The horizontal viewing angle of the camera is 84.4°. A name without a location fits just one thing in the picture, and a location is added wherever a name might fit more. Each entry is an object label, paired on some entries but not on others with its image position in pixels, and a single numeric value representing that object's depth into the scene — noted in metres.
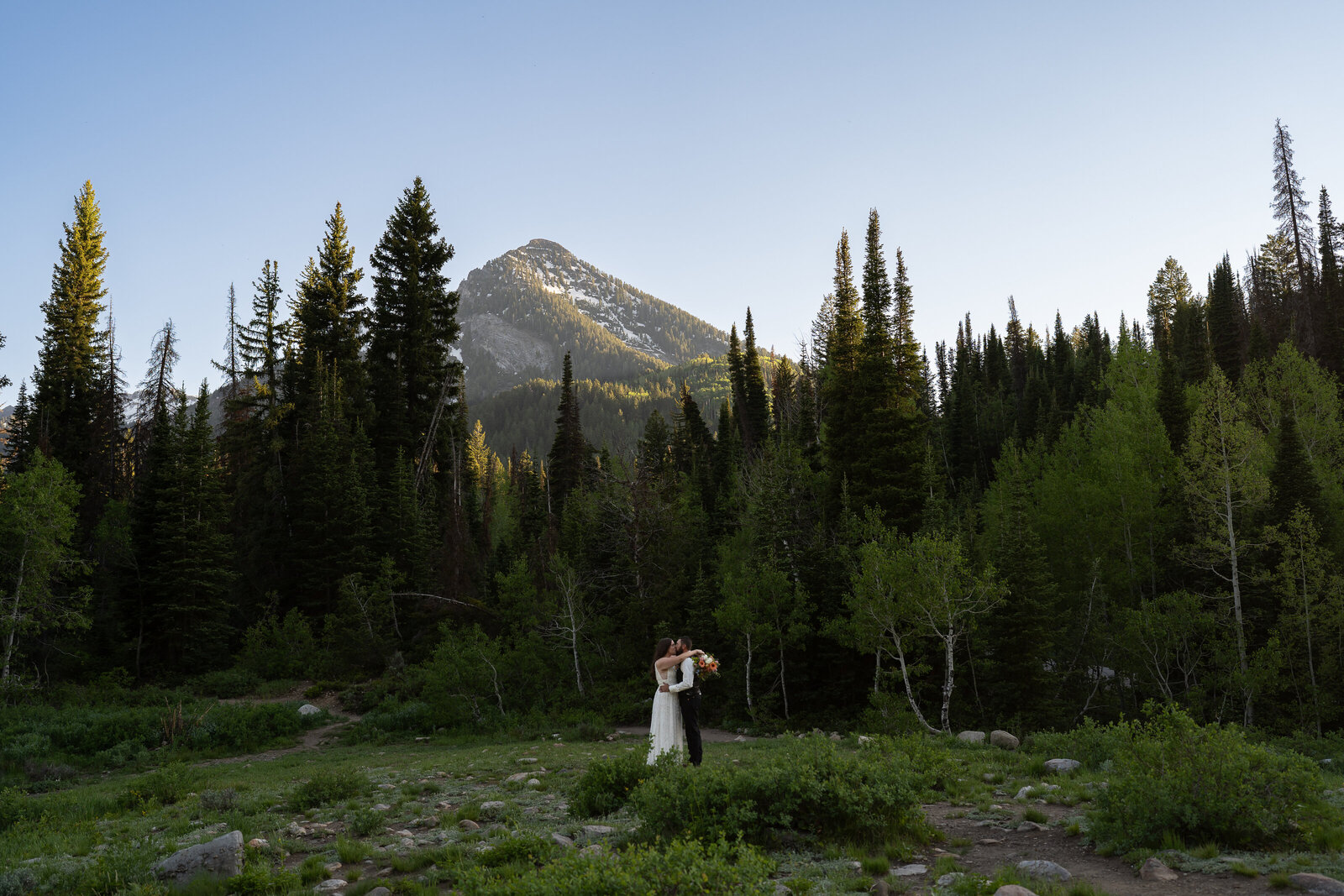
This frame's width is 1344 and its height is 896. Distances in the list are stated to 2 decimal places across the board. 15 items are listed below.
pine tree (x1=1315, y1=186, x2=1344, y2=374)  48.38
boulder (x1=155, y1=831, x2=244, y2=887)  6.66
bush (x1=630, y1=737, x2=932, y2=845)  7.05
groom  10.93
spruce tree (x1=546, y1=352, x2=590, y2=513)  57.56
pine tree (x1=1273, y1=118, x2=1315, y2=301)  50.50
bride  11.20
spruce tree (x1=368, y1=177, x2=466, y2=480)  47.38
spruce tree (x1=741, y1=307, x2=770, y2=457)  64.62
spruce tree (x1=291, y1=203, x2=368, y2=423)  46.47
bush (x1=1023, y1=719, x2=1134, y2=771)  11.77
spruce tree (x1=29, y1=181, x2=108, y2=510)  40.53
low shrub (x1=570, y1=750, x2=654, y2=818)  8.98
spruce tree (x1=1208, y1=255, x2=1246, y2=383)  55.19
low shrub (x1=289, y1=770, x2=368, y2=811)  10.70
